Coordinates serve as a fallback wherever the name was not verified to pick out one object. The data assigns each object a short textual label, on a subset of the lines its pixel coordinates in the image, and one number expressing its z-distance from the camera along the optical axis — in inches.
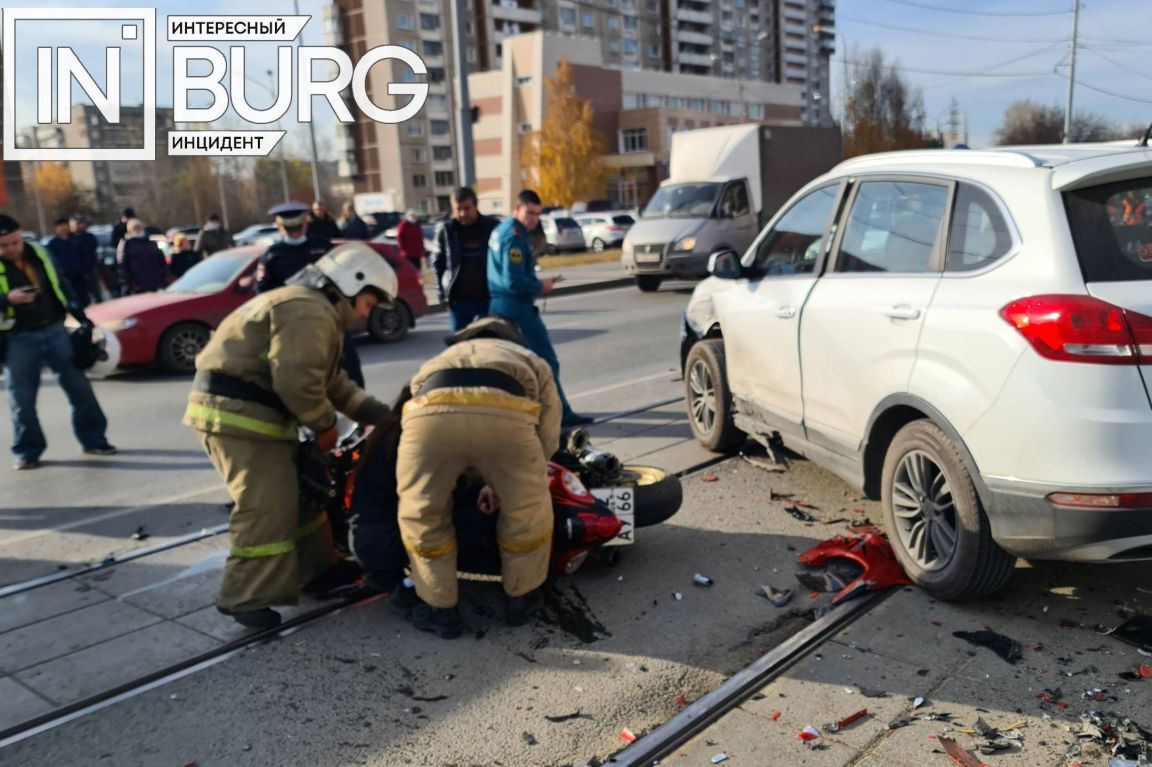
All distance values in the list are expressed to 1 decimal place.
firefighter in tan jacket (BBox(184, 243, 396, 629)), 154.5
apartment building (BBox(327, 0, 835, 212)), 3191.4
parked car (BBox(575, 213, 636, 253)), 1408.7
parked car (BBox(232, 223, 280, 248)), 1331.3
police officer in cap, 279.0
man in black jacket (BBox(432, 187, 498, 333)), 299.9
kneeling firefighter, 146.8
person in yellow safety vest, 271.9
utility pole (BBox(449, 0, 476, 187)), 649.6
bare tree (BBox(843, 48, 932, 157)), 2320.4
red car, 423.5
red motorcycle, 165.6
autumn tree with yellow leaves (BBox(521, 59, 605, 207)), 2386.8
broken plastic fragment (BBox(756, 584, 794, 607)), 166.1
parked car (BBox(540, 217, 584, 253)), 1336.1
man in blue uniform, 280.2
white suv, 129.4
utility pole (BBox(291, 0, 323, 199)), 1274.9
